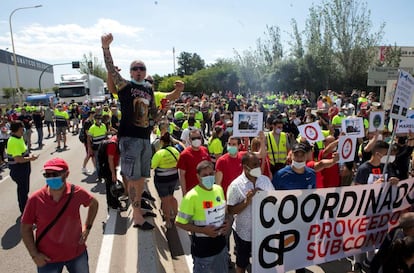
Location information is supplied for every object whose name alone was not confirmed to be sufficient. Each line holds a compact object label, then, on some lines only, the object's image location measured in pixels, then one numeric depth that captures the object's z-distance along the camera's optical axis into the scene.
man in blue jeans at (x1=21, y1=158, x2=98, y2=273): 3.08
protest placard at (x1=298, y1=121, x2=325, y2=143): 6.11
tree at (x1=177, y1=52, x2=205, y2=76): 99.77
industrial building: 62.38
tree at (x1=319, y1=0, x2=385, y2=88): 34.56
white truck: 31.35
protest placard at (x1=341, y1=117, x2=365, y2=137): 6.02
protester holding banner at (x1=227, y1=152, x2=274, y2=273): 3.73
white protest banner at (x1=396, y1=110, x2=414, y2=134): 6.71
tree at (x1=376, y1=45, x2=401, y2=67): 34.72
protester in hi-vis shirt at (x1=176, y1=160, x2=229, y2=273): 3.37
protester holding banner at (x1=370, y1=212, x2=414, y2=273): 3.29
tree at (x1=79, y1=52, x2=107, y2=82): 82.18
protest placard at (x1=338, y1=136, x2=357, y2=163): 5.14
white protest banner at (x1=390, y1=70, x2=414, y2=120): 4.78
